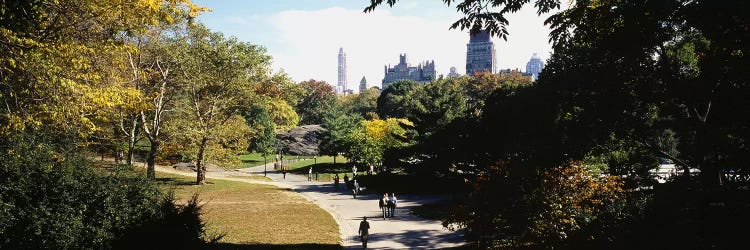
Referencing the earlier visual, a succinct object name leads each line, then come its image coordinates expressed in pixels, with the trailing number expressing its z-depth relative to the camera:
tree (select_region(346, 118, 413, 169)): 41.00
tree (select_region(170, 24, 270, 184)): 28.58
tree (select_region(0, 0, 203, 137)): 10.84
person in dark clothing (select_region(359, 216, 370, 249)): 14.91
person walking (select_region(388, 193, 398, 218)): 21.33
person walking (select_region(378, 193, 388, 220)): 20.84
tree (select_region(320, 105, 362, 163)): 48.66
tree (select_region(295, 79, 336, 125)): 88.31
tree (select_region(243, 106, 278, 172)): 52.98
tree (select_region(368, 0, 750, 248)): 7.26
